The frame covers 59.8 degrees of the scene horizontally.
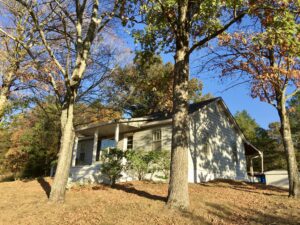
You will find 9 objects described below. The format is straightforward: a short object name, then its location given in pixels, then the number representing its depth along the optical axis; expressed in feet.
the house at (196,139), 52.54
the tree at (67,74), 28.81
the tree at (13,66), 47.98
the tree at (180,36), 24.95
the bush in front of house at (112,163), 42.01
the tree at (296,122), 114.46
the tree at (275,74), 35.40
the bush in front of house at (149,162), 45.11
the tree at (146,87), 37.35
